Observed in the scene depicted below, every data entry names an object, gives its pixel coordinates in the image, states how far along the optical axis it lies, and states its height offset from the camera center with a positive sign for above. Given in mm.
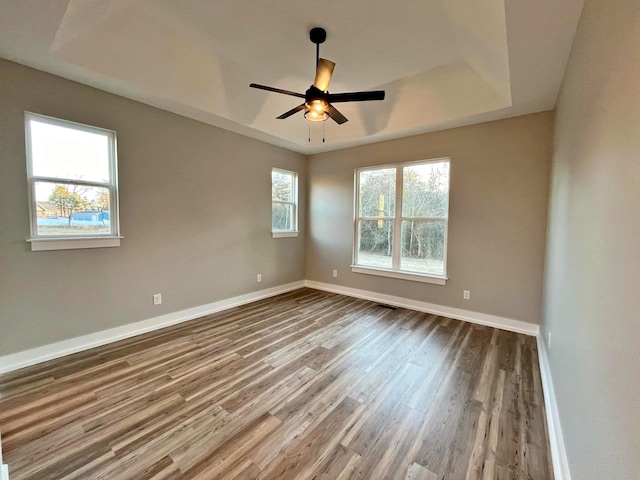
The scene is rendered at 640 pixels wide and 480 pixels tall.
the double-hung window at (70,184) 2490 +394
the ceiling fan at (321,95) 2182 +1100
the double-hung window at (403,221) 3973 +107
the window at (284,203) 4887 +433
